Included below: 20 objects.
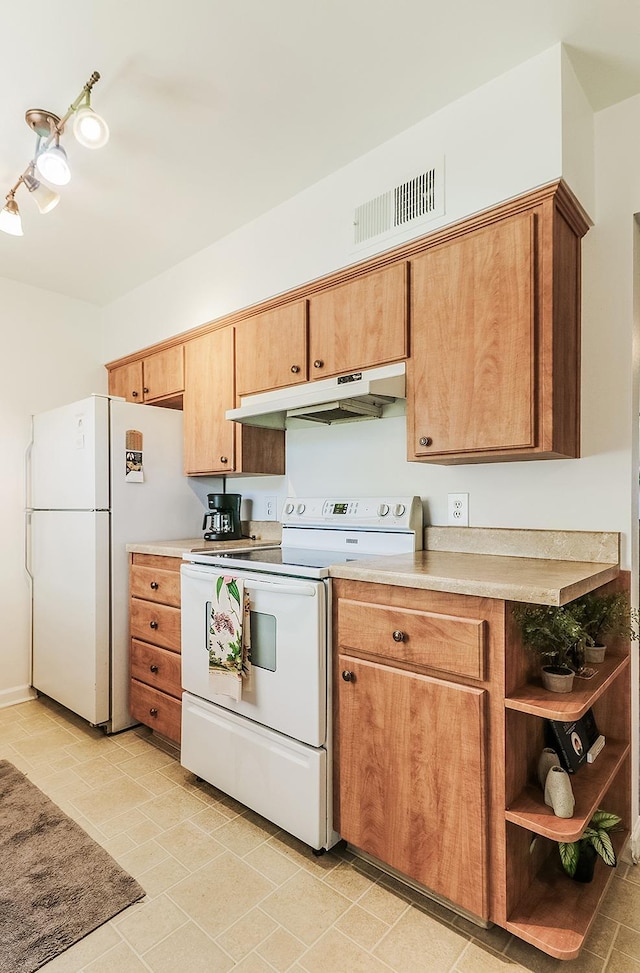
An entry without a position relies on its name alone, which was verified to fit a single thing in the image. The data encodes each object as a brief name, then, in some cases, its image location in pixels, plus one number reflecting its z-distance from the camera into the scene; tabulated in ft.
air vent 6.17
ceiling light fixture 5.18
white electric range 5.61
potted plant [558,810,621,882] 4.85
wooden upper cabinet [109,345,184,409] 10.07
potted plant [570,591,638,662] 5.36
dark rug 4.68
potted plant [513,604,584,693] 4.48
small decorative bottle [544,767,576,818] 4.31
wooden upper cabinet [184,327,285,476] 8.86
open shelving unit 4.23
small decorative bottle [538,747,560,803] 4.78
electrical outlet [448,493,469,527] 6.83
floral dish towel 6.30
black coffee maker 9.43
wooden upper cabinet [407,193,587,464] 5.38
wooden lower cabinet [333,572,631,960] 4.39
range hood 6.46
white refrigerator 8.73
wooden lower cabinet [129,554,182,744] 7.98
